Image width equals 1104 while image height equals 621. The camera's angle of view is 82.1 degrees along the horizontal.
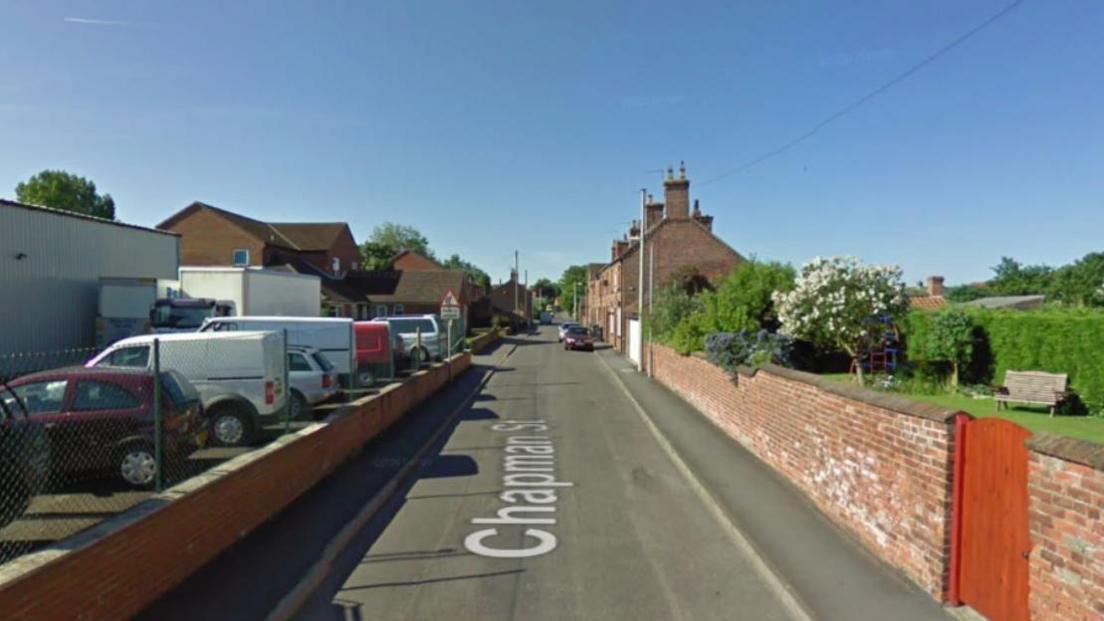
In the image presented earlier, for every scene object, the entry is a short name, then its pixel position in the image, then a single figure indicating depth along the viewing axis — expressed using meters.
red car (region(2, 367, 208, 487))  6.81
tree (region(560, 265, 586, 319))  123.06
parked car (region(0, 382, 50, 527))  4.74
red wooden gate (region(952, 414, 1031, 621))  4.07
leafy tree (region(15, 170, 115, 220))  64.25
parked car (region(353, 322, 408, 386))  17.20
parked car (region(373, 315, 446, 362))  24.48
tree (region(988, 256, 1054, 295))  79.94
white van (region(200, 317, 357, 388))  15.10
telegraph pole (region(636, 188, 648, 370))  26.05
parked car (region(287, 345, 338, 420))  12.58
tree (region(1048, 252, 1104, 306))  57.42
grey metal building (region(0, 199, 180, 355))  17.80
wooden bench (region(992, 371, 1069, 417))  15.11
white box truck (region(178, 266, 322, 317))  23.16
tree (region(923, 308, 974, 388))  19.05
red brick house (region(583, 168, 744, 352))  36.28
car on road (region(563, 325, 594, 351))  39.22
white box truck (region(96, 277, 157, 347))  20.16
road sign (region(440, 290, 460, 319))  21.09
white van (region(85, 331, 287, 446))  10.09
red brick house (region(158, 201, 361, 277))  45.06
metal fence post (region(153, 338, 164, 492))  5.33
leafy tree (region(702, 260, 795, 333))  18.16
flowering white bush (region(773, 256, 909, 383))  18.22
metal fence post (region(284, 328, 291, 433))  8.68
